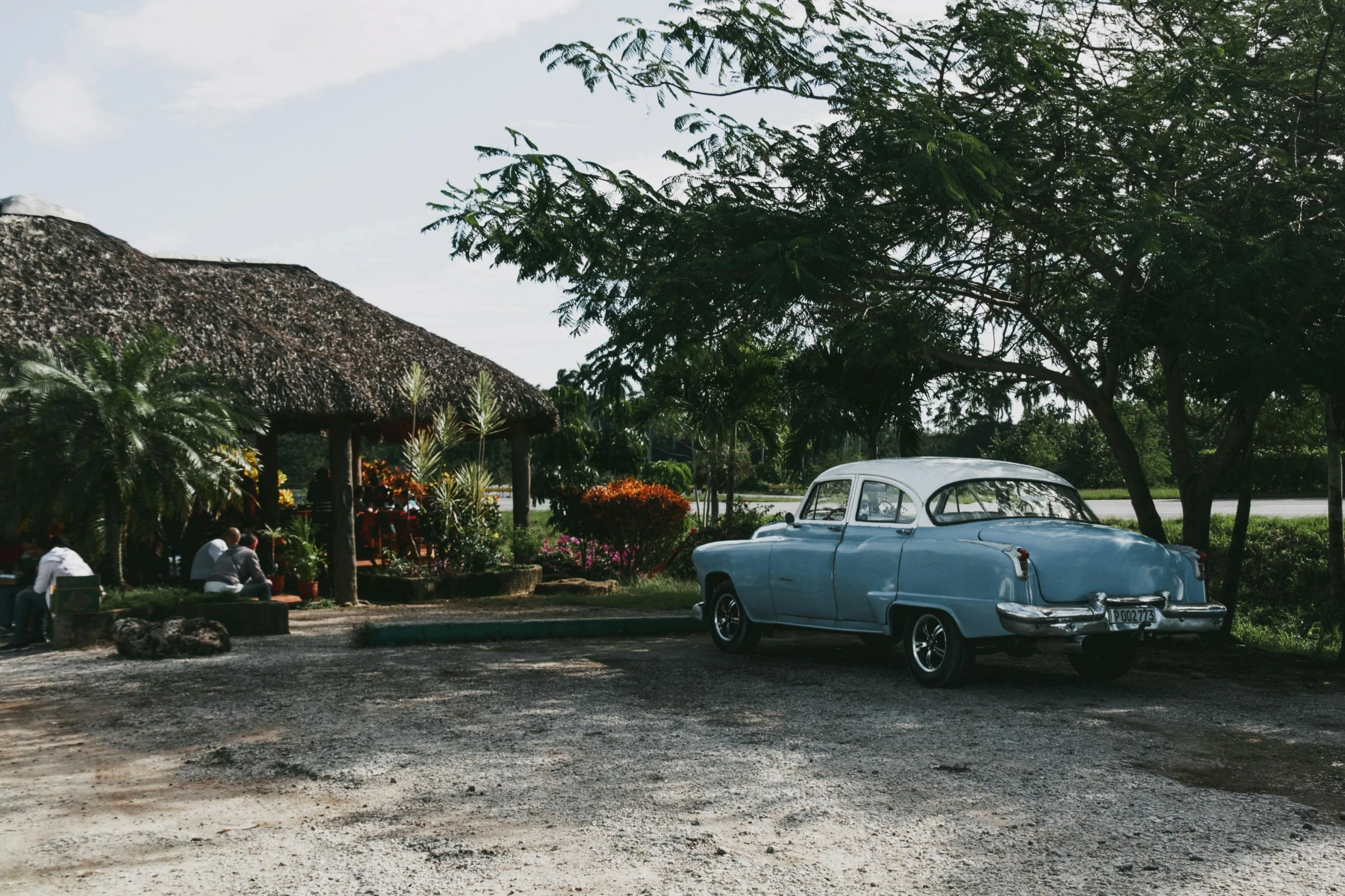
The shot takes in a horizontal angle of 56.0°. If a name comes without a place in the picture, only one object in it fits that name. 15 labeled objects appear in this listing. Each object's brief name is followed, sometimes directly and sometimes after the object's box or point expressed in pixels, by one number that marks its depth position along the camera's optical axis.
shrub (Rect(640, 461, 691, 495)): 29.52
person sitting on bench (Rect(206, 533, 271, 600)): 14.49
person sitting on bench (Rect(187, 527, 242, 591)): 14.52
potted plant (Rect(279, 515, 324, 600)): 17.66
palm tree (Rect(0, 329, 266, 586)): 12.84
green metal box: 12.72
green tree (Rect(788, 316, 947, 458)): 17.78
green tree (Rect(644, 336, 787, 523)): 22.02
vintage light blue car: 8.92
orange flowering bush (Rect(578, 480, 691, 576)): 20.95
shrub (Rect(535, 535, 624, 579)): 21.02
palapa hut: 15.89
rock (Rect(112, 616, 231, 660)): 11.78
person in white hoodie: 12.94
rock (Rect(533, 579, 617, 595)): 19.31
